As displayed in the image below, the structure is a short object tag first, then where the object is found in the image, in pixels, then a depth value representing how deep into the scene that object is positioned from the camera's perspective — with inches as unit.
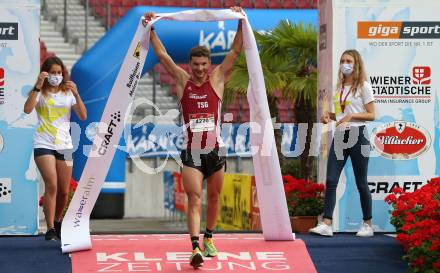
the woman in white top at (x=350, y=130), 399.9
